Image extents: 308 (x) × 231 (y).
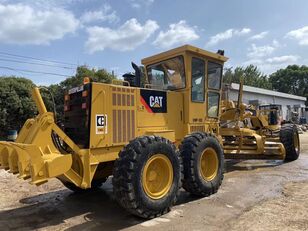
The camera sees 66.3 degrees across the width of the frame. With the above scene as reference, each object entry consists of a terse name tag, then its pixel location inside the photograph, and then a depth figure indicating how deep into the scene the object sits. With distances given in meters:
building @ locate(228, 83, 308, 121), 19.84
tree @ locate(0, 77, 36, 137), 14.90
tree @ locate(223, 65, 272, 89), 32.05
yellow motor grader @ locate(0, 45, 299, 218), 3.46
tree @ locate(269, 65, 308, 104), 38.57
